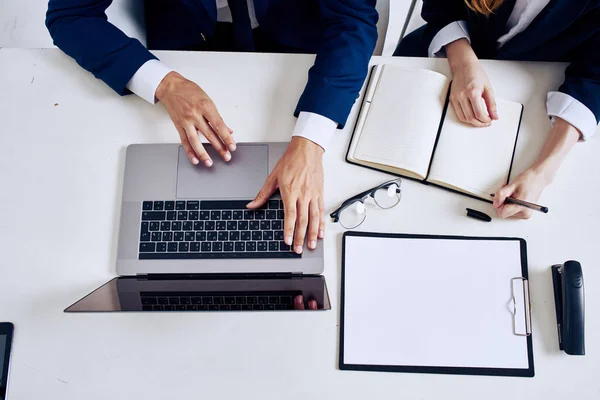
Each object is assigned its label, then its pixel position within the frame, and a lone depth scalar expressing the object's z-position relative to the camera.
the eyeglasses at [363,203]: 0.81
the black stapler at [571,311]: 0.73
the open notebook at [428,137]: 0.83
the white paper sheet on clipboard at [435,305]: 0.73
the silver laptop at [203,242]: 0.72
